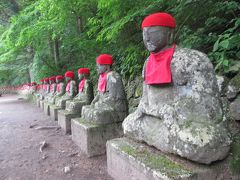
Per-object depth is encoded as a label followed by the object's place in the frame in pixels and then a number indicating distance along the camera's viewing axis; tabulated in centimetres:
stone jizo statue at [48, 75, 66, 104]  888
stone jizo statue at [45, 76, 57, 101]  996
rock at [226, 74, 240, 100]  306
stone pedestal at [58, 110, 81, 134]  599
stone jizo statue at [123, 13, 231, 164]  198
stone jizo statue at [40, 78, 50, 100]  1133
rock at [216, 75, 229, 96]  321
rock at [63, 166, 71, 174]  376
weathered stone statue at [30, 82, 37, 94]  1702
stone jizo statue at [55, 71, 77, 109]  716
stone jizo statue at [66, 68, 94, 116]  592
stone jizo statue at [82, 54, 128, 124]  419
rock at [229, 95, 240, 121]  300
